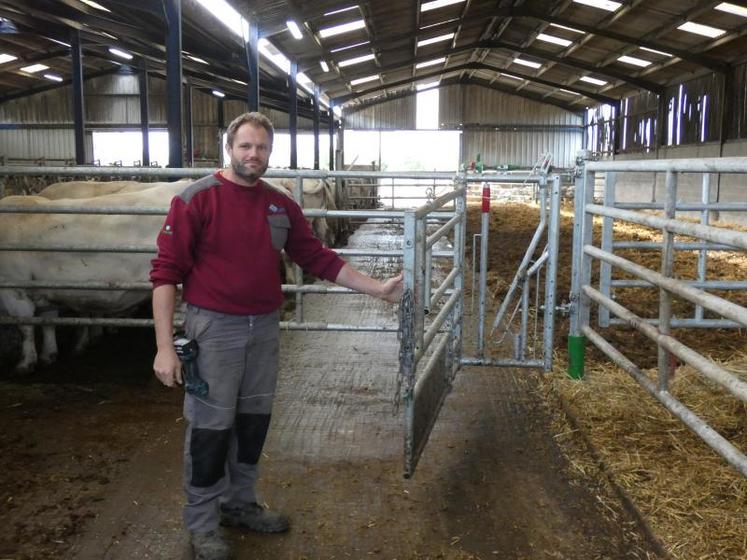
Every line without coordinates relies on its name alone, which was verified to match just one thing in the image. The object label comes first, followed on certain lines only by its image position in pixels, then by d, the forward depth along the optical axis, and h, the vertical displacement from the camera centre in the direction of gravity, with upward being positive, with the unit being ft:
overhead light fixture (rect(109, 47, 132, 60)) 60.49 +10.40
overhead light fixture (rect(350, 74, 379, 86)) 93.04 +13.05
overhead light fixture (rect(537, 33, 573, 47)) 74.99 +14.64
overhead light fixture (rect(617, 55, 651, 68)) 76.18 +12.79
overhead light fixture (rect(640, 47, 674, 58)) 68.36 +12.41
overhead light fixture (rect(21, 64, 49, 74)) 92.58 +14.14
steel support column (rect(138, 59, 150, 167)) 60.69 +5.85
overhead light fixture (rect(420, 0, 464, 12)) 59.82 +14.55
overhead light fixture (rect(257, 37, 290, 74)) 57.65 +10.65
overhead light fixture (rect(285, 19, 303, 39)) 49.64 +10.83
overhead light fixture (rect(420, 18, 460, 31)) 67.50 +14.57
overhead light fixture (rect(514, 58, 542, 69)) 91.61 +15.06
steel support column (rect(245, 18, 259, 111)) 47.67 +8.20
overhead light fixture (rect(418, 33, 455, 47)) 76.69 +15.00
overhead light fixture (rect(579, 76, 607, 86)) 94.40 +13.28
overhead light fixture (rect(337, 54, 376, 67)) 75.98 +12.68
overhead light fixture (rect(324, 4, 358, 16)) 50.08 +12.00
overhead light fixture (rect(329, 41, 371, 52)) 67.56 +12.39
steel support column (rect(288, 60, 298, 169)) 65.77 +7.02
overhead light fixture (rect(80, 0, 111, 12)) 41.61 +10.24
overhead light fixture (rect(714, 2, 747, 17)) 51.47 +12.33
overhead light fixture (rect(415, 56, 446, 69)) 92.71 +15.32
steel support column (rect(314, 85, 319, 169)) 84.43 +6.90
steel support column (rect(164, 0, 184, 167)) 30.48 +3.93
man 9.08 -1.40
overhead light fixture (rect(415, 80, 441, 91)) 113.29 +14.91
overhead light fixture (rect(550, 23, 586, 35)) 67.53 +14.32
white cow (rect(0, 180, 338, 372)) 18.22 -1.95
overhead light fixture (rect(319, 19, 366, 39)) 58.80 +12.46
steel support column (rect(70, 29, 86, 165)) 44.96 +5.45
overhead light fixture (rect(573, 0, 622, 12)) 57.82 +14.10
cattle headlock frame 14.73 -1.87
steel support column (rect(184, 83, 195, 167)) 55.70 +4.94
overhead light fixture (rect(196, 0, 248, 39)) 40.63 +9.75
